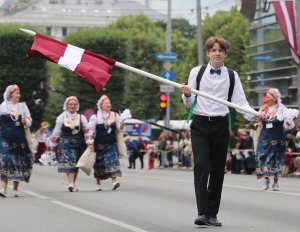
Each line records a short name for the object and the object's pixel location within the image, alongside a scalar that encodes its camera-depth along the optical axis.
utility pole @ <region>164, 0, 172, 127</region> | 48.97
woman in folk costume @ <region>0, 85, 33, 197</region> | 16.33
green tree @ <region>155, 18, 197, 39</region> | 133.38
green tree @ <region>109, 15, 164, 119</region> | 90.25
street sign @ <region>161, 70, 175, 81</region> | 42.68
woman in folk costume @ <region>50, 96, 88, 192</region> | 17.67
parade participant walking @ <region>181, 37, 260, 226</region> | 10.33
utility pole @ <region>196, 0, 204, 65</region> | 40.44
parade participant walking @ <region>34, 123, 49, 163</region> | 43.25
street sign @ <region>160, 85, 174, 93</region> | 41.85
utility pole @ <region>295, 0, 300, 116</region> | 29.56
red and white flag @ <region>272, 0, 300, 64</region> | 27.86
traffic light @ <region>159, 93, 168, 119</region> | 40.97
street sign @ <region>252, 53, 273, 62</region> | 56.03
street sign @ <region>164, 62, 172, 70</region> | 44.18
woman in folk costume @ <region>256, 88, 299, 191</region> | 17.38
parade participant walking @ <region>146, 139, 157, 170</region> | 40.88
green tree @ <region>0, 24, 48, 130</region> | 71.06
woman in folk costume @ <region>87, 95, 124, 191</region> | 18.09
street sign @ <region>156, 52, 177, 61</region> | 40.82
